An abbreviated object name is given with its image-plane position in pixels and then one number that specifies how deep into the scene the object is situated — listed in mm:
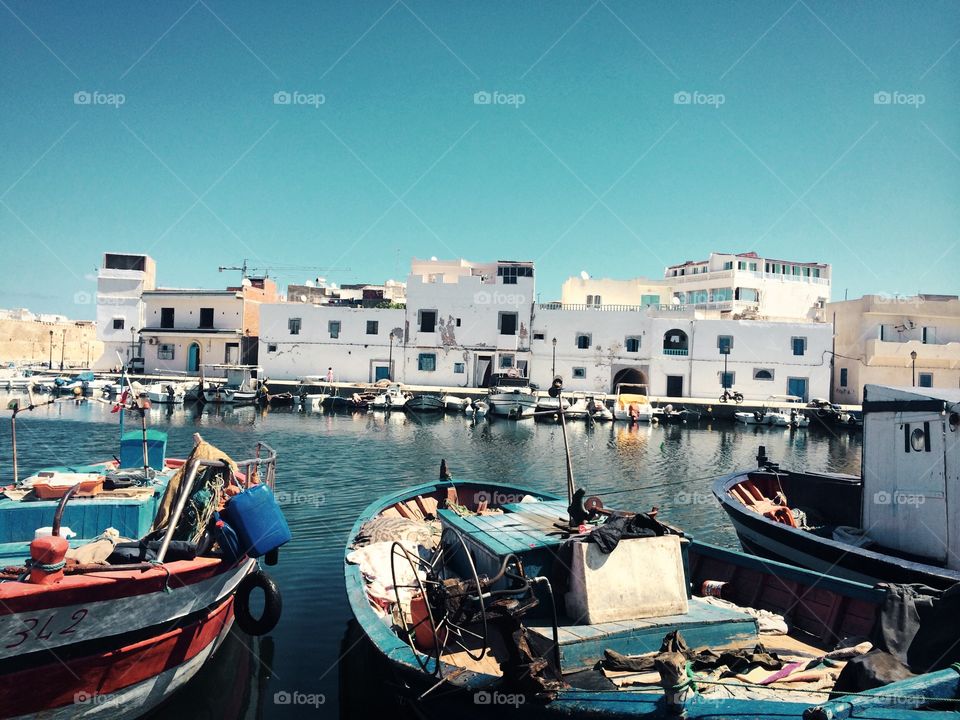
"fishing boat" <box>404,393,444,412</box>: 39219
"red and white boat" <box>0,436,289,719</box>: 5789
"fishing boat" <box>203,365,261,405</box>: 40125
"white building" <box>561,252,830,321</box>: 57156
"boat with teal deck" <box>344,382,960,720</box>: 4785
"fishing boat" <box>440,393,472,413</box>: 38969
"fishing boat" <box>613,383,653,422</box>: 37312
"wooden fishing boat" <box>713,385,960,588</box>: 8117
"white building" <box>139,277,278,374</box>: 48781
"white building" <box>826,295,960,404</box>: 40875
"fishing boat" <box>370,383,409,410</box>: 39438
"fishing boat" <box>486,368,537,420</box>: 37562
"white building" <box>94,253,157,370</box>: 50812
